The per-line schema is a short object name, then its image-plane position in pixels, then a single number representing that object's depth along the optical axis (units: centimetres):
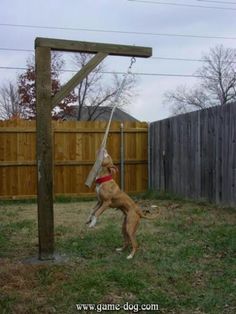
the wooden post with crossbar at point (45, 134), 421
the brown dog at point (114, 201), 434
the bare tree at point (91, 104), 2375
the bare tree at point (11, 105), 2517
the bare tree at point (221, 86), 2882
